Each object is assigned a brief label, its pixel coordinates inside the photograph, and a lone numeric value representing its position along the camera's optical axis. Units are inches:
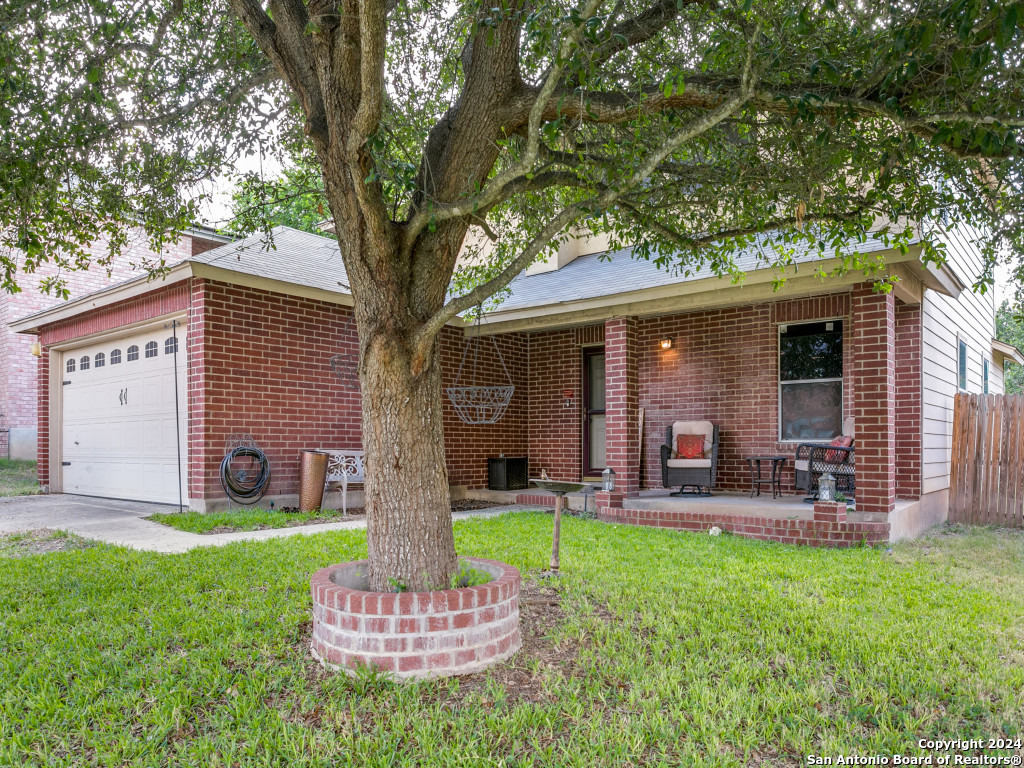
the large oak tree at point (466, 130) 115.5
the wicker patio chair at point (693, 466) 320.8
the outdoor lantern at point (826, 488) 246.1
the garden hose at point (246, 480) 289.3
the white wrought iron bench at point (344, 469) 315.3
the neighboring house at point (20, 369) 549.0
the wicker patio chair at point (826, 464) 285.6
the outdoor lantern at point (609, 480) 307.1
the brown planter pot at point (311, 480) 306.8
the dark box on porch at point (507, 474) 396.5
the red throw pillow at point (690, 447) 333.7
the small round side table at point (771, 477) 312.2
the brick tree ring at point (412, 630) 111.0
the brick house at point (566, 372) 283.0
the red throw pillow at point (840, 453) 283.2
